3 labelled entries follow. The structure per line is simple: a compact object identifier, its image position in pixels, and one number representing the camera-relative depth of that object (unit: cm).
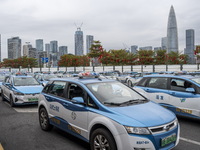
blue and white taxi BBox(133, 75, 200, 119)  624
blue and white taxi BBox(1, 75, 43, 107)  938
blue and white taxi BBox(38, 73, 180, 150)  348
